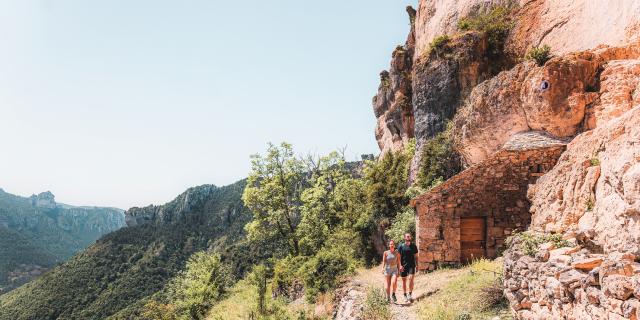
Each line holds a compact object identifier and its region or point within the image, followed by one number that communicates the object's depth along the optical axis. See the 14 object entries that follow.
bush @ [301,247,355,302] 14.88
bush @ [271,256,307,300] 18.12
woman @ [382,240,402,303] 9.94
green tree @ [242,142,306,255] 27.25
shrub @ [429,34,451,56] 19.17
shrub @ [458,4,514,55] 18.39
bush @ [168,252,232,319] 22.16
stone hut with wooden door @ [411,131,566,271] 11.71
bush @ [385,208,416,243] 15.46
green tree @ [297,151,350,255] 25.83
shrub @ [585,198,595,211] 6.64
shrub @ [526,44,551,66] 13.53
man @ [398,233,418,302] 9.76
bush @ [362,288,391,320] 8.65
